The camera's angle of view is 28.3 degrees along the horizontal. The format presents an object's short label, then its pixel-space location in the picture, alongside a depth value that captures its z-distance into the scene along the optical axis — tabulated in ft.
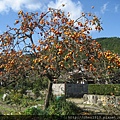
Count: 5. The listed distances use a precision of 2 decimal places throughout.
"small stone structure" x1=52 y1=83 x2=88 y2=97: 62.51
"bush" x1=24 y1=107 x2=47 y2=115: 23.17
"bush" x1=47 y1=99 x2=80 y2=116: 24.67
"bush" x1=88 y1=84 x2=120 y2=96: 51.55
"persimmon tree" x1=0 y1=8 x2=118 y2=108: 18.84
